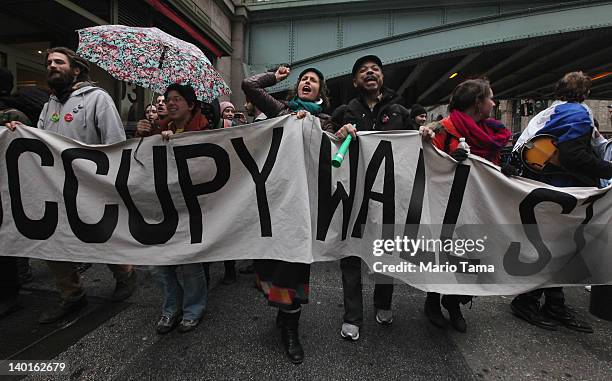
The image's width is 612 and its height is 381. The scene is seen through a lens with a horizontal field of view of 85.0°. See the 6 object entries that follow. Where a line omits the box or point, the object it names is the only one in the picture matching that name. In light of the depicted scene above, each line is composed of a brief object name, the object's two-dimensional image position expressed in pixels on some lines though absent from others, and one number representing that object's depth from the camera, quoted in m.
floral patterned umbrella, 3.00
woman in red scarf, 2.56
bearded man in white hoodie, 2.80
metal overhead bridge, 8.53
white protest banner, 2.38
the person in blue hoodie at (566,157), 2.53
